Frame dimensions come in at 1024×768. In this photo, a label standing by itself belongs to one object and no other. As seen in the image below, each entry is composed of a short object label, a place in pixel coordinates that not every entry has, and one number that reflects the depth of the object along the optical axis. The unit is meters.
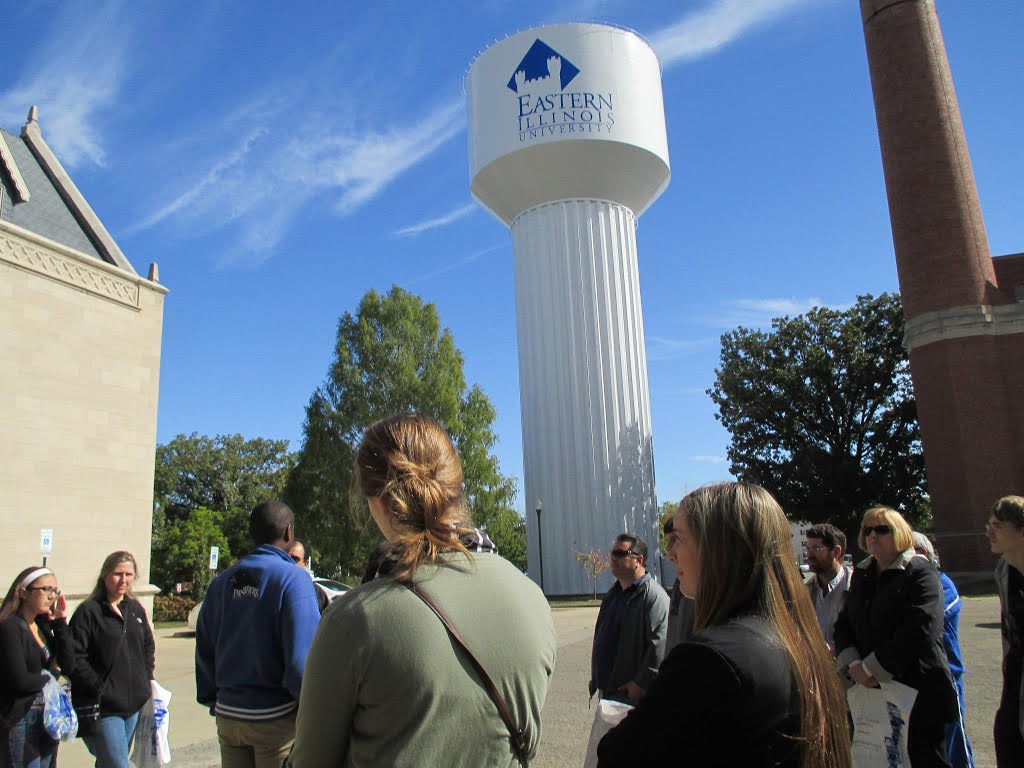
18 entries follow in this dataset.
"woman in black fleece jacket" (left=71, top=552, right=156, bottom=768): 4.85
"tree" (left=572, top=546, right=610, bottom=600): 27.94
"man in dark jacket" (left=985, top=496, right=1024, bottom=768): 3.86
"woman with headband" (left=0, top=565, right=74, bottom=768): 4.38
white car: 16.66
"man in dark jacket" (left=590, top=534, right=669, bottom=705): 4.91
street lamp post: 29.94
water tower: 30.31
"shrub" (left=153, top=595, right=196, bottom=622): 31.48
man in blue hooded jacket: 3.75
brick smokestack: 28.34
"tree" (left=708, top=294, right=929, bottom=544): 36.12
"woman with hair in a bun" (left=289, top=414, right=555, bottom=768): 1.71
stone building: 14.20
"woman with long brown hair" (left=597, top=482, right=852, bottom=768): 1.63
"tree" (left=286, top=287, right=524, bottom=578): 30.95
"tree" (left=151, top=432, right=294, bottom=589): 58.75
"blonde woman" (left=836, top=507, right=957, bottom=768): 4.20
